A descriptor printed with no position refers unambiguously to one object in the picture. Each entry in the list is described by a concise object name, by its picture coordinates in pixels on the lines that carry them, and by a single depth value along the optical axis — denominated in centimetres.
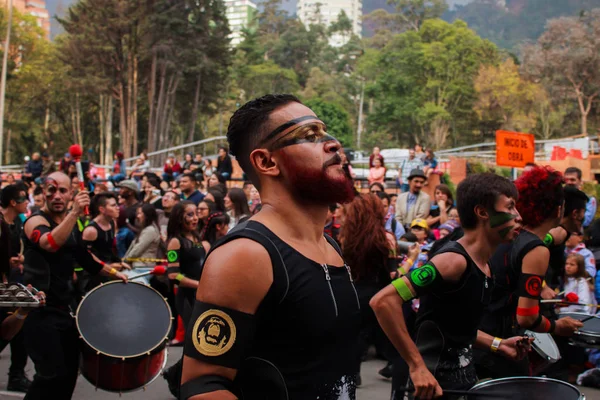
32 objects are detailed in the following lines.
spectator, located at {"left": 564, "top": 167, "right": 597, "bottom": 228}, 969
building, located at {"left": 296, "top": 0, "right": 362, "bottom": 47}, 13125
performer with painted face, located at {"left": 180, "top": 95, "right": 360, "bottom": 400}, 222
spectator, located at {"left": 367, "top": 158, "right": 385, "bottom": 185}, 1605
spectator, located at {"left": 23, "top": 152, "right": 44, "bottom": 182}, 2393
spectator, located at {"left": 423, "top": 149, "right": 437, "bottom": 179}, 1659
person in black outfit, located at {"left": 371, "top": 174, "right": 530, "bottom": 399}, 368
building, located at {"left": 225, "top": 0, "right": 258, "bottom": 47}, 8410
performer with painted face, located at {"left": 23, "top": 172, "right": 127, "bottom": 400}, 534
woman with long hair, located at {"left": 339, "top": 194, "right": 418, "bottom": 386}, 684
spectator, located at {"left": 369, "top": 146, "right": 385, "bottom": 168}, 1636
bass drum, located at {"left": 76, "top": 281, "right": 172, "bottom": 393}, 564
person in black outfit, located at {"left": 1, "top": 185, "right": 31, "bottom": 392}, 756
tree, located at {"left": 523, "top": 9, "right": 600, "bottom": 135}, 5572
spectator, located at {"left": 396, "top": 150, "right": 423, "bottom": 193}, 1644
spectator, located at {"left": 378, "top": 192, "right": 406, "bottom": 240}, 1001
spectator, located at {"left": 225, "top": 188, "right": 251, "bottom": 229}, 886
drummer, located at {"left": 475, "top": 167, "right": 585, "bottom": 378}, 441
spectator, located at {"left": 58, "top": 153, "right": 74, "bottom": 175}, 2047
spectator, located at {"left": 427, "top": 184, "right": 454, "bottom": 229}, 1098
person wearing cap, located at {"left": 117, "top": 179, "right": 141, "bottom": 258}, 1165
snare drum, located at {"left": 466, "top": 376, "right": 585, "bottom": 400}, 345
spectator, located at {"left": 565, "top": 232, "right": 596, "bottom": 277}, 834
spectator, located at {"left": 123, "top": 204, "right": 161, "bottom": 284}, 1024
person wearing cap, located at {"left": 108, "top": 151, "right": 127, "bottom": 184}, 2199
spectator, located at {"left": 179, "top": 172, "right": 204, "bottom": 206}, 1168
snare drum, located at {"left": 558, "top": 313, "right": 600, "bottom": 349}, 532
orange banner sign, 1288
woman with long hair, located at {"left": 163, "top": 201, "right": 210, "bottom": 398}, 728
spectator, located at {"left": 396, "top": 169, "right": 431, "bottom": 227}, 1160
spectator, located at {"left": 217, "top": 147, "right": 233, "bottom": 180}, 1902
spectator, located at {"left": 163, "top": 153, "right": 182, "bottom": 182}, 2082
